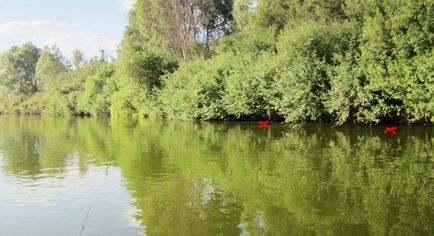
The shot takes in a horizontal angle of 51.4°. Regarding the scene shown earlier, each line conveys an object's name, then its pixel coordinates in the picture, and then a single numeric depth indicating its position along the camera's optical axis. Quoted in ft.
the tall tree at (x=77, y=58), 344.88
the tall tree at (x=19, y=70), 315.17
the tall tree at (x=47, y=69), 311.68
